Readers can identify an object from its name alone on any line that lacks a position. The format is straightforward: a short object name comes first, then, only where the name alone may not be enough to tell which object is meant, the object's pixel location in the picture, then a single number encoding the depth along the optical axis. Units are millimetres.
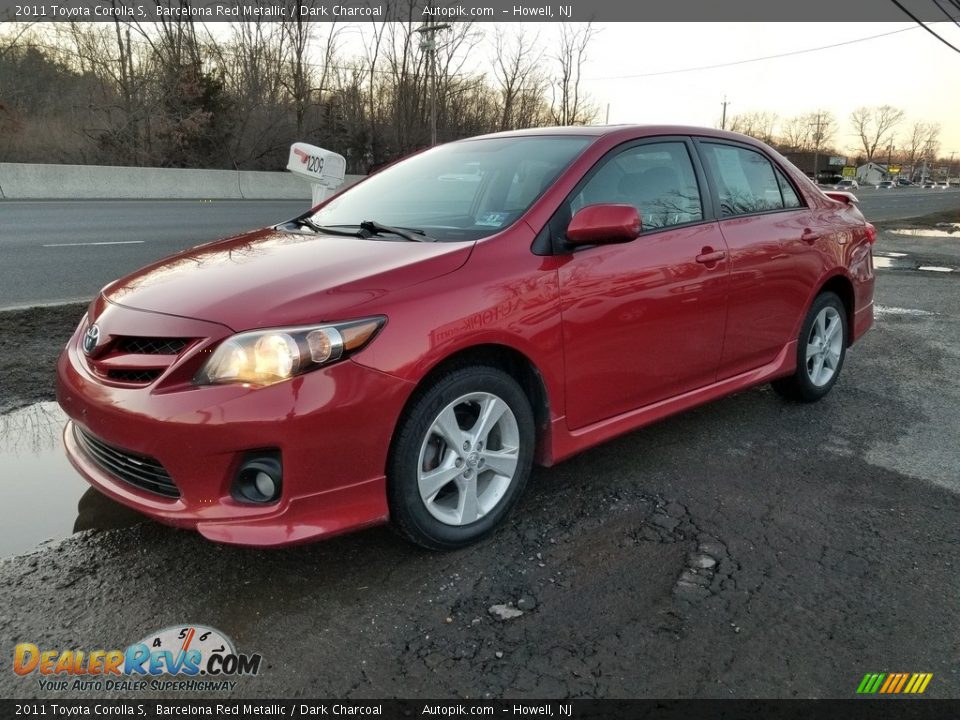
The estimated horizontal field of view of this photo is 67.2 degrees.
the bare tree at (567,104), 50994
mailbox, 6445
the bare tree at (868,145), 159000
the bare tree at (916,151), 162750
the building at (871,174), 135750
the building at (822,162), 105000
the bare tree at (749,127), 100981
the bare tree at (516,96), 44688
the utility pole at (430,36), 27670
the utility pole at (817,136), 114600
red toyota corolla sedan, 2340
